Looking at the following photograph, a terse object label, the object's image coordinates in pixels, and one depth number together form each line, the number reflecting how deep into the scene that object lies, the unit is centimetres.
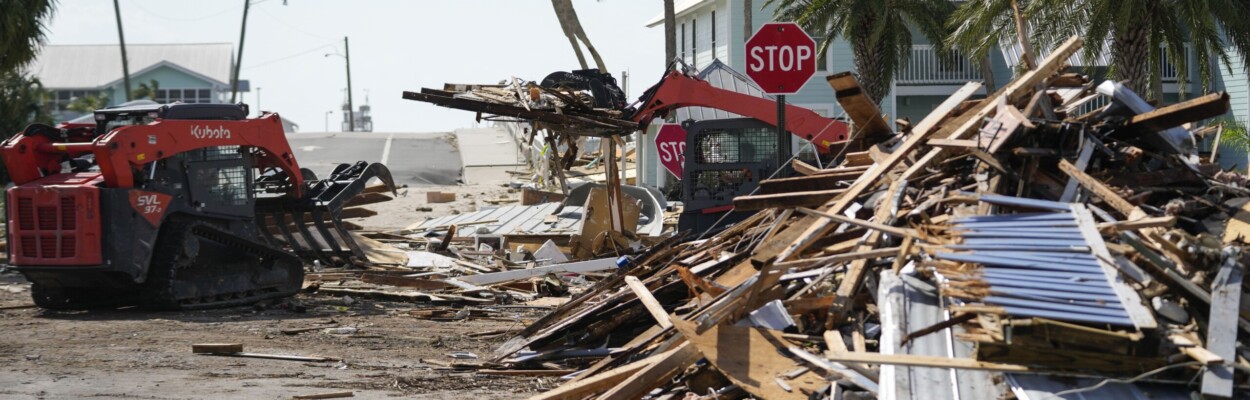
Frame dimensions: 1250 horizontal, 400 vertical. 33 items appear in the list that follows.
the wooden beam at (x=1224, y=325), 1188
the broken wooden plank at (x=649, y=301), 1773
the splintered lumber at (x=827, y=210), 1612
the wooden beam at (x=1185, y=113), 1534
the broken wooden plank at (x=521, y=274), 3080
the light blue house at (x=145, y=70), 17350
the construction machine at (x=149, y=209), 2652
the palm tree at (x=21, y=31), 4794
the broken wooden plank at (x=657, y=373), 1516
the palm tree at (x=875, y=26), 5606
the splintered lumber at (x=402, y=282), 3177
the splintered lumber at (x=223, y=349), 2143
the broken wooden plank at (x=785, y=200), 1770
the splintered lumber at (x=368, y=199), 4153
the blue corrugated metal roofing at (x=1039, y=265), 1265
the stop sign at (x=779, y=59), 2520
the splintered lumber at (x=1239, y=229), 1467
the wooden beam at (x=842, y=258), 1479
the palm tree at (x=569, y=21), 7356
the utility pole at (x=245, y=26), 11976
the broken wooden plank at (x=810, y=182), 1852
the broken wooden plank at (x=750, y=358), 1444
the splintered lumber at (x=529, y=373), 1867
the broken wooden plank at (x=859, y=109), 1939
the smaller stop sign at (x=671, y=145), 4319
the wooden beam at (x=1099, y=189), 1453
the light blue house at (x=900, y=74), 7506
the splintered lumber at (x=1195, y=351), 1203
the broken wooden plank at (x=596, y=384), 1584
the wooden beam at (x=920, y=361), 1249
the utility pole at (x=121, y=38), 10899
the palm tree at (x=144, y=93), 14725
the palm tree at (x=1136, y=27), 4212
